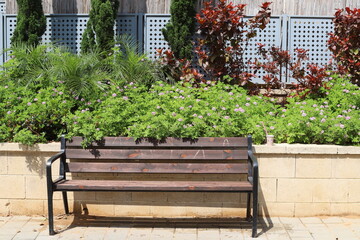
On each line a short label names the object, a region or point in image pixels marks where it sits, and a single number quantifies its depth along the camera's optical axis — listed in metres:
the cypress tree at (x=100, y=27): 7.22
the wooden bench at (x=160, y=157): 4.83
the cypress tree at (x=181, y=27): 7.14
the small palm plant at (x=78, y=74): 5.99
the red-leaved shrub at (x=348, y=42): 6.57
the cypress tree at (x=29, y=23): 7.33
